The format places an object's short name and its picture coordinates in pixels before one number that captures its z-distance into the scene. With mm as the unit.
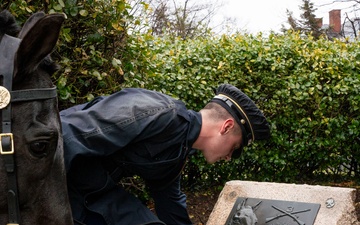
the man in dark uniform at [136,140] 2816
